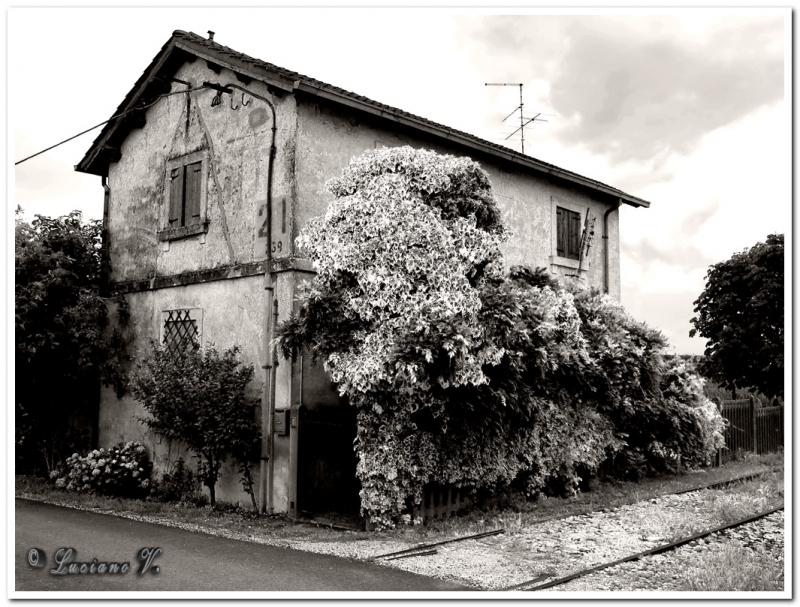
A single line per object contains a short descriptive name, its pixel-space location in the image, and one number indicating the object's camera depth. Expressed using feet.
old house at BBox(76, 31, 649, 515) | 38.24
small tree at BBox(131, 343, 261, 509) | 37.63
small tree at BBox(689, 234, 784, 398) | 62.34
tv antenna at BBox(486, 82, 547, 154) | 59.11
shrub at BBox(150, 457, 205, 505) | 41.76
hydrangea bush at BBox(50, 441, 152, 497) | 43.96
